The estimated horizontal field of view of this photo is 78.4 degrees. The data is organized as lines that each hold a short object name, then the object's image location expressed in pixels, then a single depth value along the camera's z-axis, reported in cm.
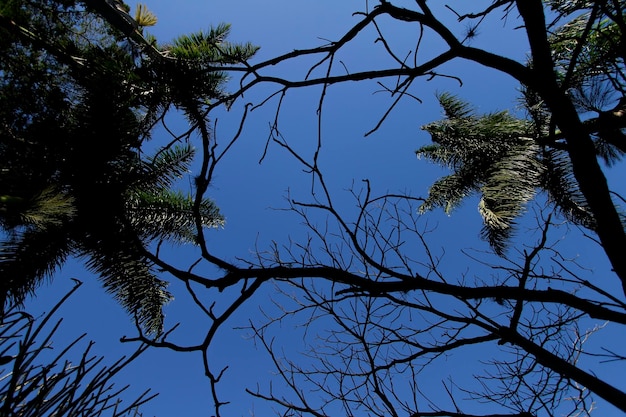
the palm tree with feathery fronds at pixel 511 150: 268
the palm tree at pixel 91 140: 574
